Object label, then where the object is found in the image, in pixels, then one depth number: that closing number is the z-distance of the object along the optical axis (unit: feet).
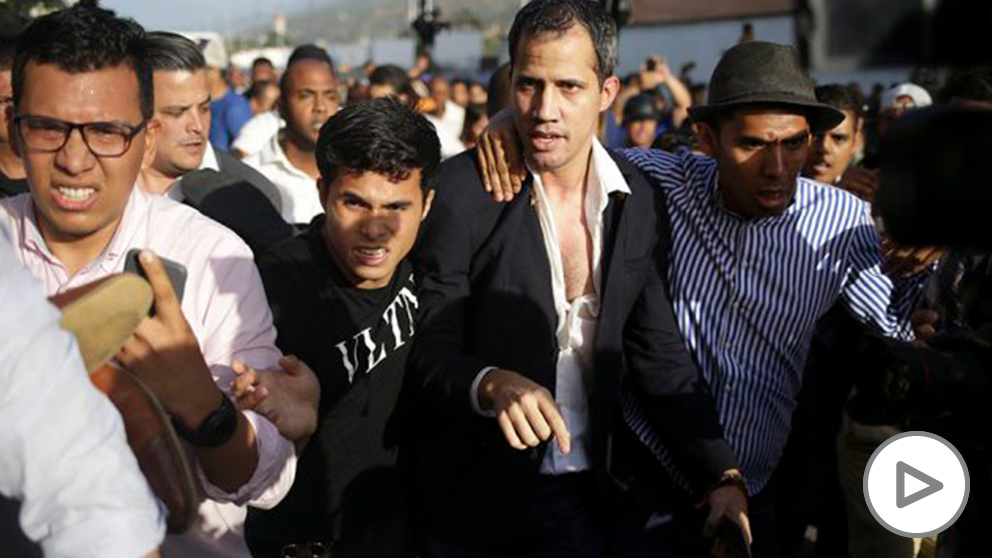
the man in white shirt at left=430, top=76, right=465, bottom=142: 39.70
